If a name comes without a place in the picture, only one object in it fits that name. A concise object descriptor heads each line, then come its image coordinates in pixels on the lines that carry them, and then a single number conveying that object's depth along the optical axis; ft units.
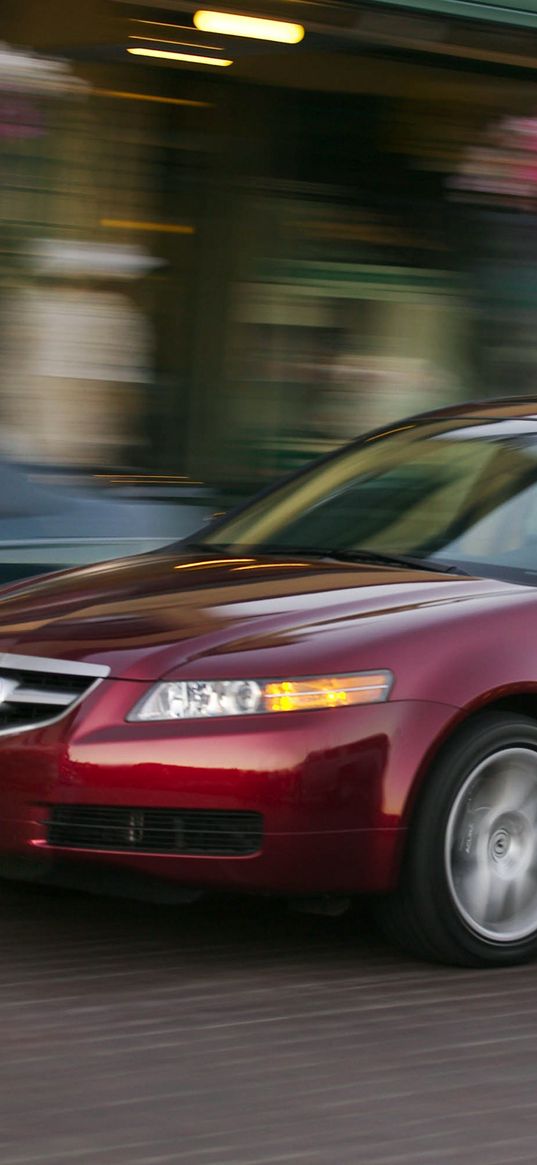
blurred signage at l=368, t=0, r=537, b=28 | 35.58
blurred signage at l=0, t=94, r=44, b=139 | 32.99
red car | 15.14
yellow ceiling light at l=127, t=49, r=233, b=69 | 35.19
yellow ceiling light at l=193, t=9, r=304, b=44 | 34.63
